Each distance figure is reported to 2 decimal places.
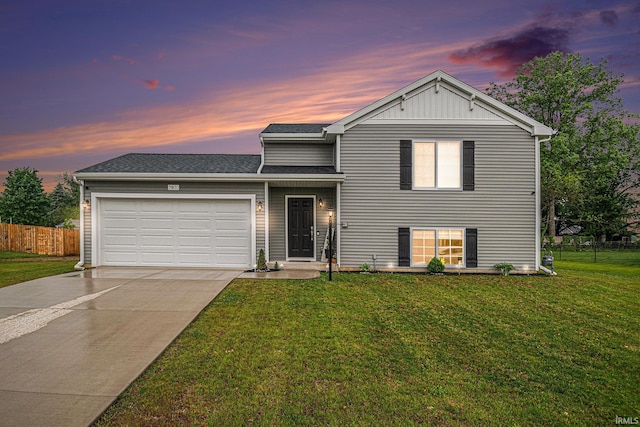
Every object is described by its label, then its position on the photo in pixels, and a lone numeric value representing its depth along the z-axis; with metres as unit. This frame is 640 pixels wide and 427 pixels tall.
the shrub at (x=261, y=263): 9.94
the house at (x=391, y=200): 10.47
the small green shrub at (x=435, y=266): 10.16
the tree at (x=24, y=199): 32.06
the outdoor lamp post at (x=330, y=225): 8.95
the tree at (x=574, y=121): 23.64
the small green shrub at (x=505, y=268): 10.23
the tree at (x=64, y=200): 37.00
